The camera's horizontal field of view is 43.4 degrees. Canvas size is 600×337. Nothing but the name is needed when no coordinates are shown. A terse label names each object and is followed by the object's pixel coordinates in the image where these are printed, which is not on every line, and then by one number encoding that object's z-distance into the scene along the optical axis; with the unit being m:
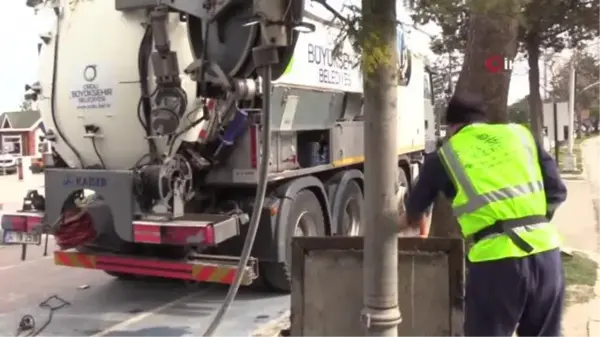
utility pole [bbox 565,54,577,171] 24.92
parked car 34.88
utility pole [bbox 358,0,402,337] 3.05
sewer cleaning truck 5.61
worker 3.29
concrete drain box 3.87
